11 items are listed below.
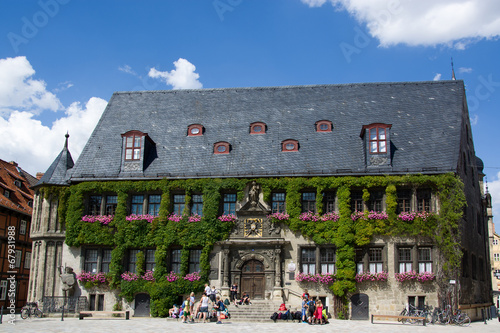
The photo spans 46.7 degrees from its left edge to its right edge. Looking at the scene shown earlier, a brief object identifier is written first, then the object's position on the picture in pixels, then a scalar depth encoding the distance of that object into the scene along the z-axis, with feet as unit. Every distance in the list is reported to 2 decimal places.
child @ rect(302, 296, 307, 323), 91.40
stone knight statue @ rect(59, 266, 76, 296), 109.09
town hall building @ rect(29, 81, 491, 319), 104.88
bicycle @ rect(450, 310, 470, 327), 93.45
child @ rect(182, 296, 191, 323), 88.99
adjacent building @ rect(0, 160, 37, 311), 136.98
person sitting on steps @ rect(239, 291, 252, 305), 101.04
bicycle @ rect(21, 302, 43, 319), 98.48
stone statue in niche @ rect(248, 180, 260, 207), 109.40
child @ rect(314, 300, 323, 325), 89.61
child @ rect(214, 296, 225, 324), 89.91
